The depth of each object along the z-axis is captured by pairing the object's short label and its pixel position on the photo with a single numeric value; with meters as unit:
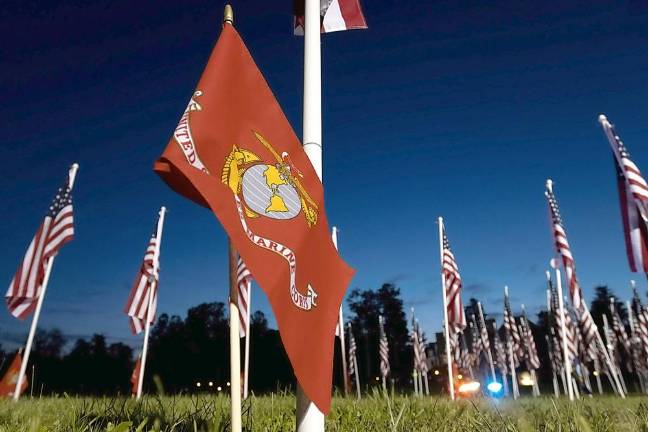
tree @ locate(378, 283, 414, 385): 80.44
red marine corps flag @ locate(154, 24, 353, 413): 2.70
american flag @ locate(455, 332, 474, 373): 42.72
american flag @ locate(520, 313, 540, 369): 40.37
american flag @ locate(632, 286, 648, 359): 28.70
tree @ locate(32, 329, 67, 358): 82.06
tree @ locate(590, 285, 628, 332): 79.33
